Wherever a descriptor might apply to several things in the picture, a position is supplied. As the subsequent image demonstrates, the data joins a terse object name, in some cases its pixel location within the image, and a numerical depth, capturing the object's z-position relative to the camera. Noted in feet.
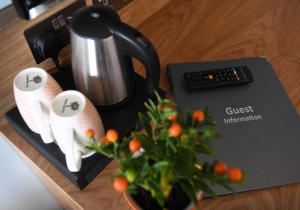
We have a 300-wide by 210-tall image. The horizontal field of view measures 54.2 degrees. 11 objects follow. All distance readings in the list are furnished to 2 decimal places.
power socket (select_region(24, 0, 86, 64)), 2.09
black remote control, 2.42
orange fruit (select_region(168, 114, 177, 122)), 1.33
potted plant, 1.24
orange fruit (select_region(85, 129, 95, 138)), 1.35
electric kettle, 1.73
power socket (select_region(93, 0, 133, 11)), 2.42
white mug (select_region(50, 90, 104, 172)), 1.63
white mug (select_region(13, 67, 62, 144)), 1.73
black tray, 1.93
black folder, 2.06
